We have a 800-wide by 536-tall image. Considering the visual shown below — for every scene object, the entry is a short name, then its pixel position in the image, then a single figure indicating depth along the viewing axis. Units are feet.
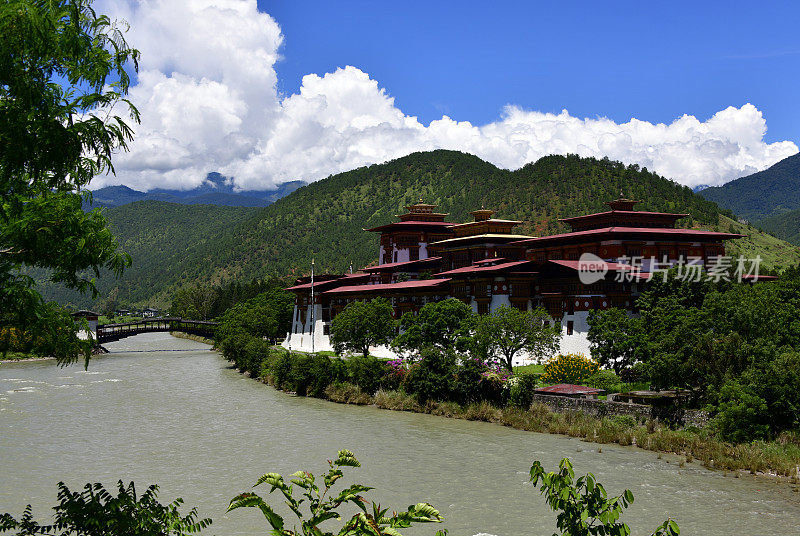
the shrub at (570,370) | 153.28
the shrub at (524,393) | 144.15
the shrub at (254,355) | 238.27
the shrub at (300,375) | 191.31
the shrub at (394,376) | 171.42
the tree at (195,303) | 563.48
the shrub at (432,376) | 157.07
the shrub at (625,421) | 123.13
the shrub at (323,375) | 184.65
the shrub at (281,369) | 206.28
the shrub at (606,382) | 144.46
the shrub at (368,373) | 174.60
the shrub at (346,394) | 171.53
